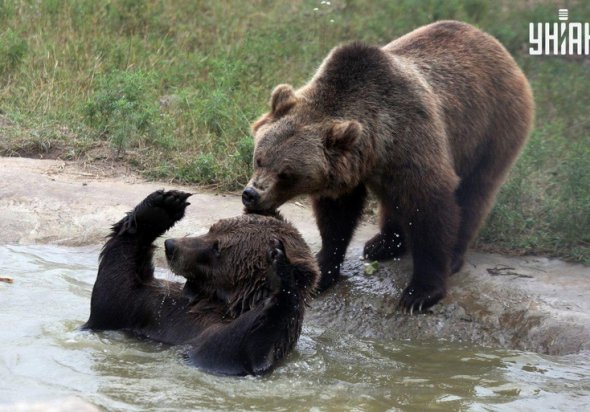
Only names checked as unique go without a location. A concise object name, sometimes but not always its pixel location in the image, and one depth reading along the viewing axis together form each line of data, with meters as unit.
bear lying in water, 10.26
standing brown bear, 12.23
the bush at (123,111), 17.36
